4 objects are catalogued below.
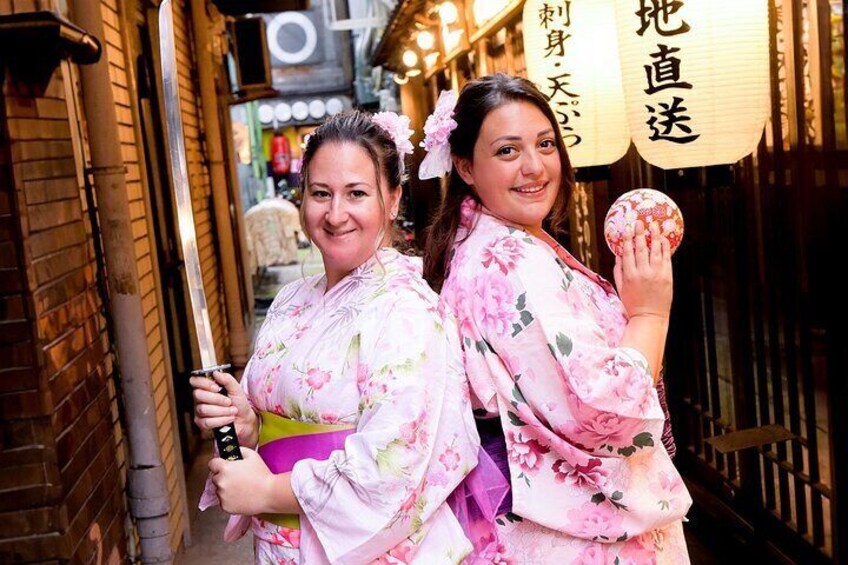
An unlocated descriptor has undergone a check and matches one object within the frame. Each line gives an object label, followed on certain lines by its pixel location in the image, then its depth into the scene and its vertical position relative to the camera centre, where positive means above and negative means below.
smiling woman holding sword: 2.90 -0.78
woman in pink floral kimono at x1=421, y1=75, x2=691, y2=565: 3.10 -0.71
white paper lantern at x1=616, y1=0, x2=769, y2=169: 4.06 +0.36
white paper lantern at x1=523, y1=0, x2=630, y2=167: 5.56 +0.51
